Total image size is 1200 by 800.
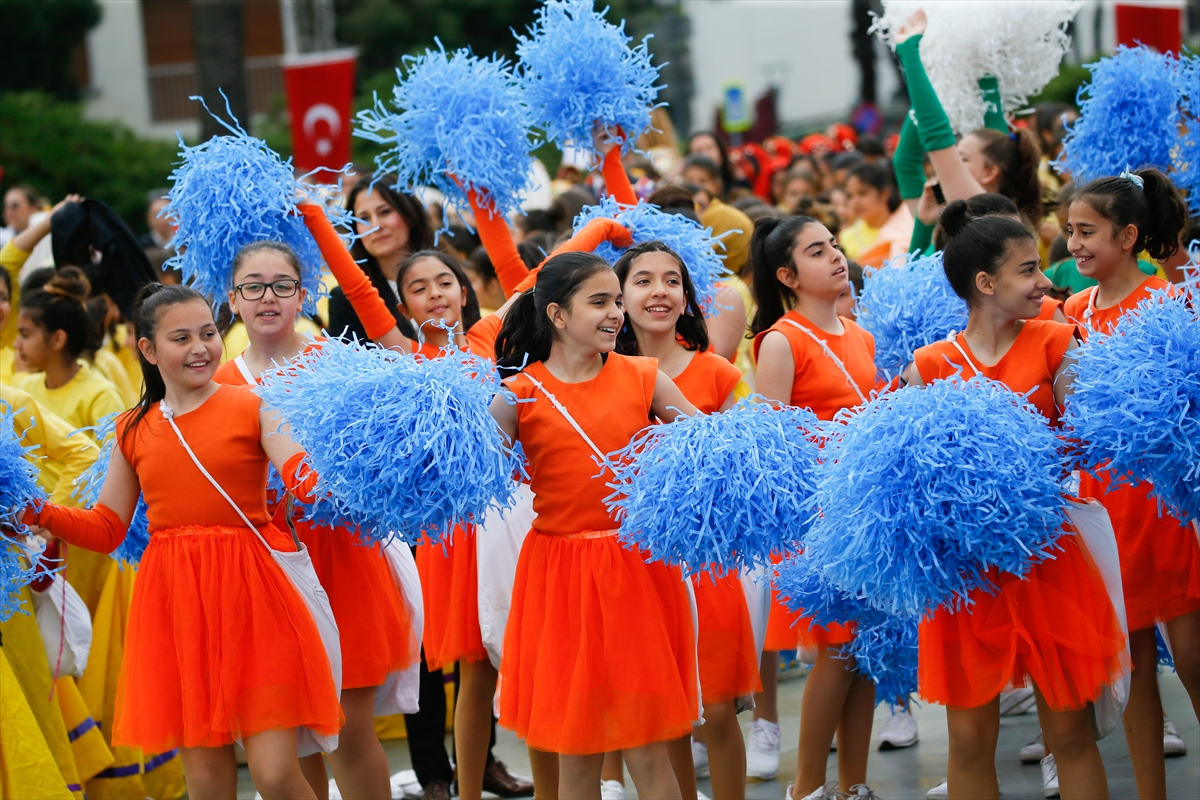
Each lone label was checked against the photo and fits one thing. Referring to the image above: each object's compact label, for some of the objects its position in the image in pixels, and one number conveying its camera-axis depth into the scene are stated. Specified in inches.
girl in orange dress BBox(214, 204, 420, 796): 319.0
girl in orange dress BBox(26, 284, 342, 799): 281.0
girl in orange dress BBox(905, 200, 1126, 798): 262.4
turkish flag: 930.1
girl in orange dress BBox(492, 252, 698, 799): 276.2
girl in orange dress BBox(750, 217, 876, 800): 335.9
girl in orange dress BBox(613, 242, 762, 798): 317.1
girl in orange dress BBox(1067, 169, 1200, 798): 297.3
